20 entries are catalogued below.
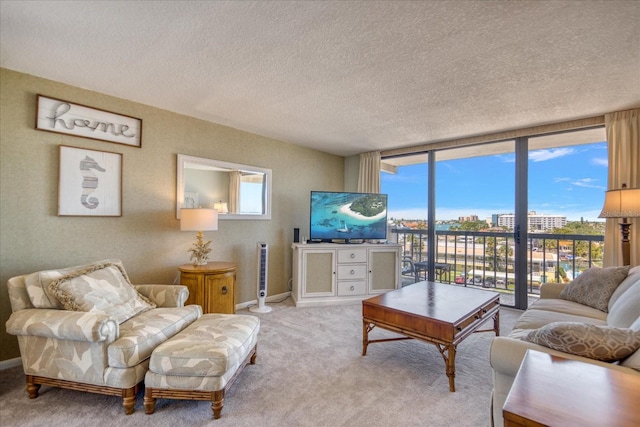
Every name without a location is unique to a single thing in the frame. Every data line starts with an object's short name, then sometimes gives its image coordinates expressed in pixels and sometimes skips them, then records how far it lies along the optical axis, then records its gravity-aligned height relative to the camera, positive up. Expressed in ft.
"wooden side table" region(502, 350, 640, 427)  2.49 -1.64
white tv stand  13.44 -2.50
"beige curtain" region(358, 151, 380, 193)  16.61 +2.54
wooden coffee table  6.98 -2.43
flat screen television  14.24 +0.08
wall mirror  11.30 +1.19
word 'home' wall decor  8.28 +2.76
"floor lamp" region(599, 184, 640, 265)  8.91 +0.44
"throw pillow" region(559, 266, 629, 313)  7.83 -1.79
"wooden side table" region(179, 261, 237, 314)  9.56 -2.27
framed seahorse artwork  8.57 +0.96
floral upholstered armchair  5.85 -2.43
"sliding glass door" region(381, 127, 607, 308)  12.26 +0.44
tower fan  12.54 -2.49
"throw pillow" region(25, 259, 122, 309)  6.53 -1.70
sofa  3.92 -1.81
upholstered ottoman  5.72 -2.98
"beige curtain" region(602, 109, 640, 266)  10.19 +2.00
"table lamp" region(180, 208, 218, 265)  9.95 -0.21
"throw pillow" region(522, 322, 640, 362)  3.91 -1.63
